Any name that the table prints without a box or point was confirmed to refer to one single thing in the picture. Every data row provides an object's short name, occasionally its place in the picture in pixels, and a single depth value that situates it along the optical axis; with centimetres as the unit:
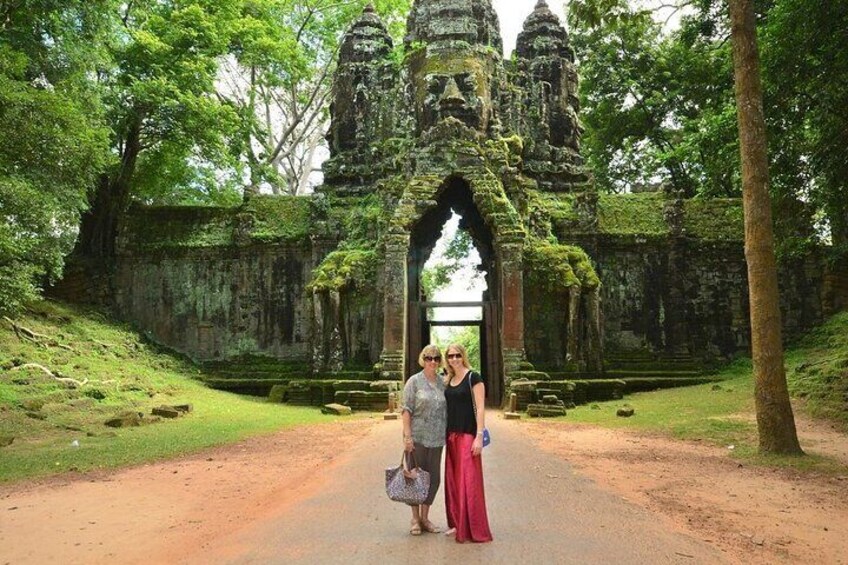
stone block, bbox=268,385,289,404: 1659
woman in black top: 443
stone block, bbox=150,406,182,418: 1249
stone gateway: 1689
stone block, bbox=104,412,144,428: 1116
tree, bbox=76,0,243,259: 1861
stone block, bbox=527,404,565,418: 1308
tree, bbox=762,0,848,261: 1020
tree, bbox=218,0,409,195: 2314
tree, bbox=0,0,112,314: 1123
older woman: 464
